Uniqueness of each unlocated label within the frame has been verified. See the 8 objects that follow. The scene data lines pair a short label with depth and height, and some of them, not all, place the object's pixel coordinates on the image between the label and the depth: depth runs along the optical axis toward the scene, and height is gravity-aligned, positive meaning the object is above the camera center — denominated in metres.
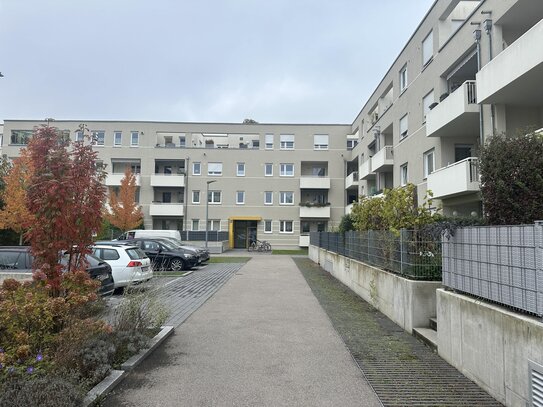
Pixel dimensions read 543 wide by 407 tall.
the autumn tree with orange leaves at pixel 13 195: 27.80 +2.28
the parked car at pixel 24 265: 10.50 -0.91
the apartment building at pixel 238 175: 45.94 +6.26
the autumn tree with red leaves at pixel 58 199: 5.65 +0.42
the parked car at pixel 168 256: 20.50 -1.23
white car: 13.16 -0.98
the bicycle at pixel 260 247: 43.16 -1.56
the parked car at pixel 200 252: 21.87 -1.12
